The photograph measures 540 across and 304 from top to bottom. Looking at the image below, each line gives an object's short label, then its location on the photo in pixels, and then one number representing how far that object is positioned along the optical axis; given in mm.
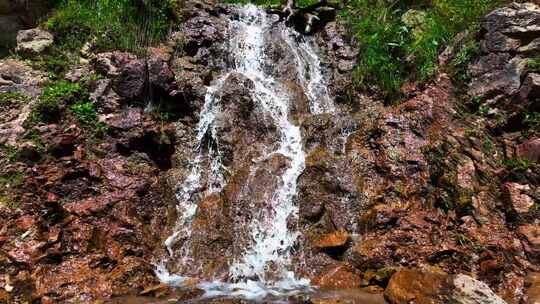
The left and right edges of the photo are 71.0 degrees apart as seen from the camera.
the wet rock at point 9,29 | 8164
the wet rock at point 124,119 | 6570
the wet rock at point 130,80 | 6938
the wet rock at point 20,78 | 6781
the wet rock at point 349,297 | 4378
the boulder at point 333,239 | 5480
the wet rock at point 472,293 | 4001
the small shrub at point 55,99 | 6281
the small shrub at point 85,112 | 6470
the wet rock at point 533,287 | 4350
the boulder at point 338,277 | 5016
